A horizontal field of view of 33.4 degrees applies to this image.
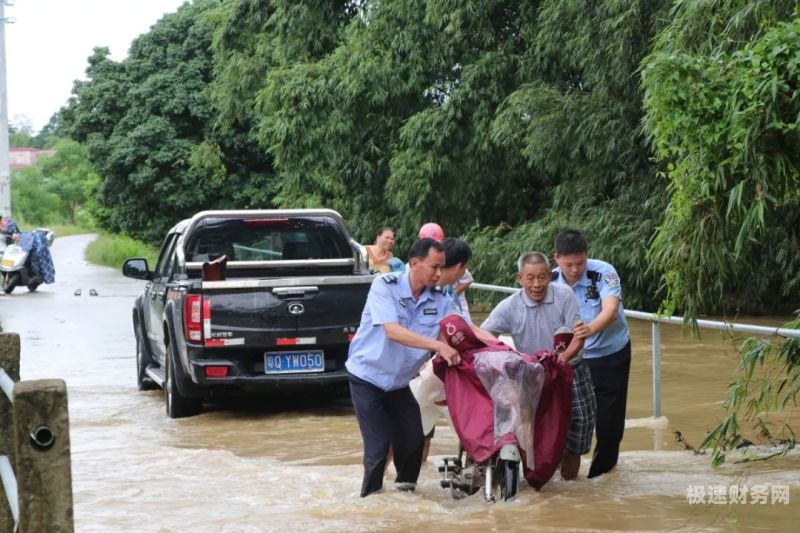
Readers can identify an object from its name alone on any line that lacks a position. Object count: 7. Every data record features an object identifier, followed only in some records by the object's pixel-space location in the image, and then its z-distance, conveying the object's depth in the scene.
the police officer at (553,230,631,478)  7.99
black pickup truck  10.97
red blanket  7.17
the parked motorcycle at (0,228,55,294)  28.66
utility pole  34.25
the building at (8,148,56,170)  170.62
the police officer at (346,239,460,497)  7.36
